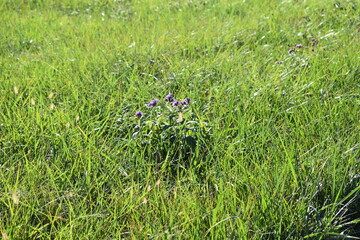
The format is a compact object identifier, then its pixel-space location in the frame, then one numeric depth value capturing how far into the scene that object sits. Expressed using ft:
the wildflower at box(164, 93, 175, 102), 8.17
